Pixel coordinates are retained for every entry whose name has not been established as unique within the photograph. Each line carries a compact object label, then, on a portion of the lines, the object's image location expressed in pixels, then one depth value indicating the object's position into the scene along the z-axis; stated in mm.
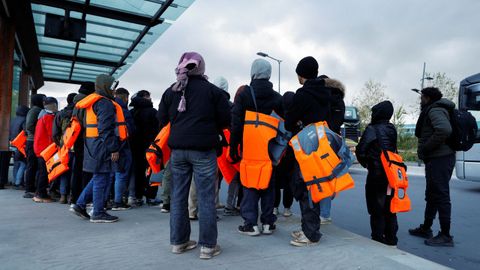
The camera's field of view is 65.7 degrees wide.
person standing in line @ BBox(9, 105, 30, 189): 7453
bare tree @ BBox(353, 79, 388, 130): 33781
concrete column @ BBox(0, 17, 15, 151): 9109
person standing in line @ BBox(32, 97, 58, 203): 6156
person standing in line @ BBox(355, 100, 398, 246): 4281
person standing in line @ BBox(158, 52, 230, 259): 3430
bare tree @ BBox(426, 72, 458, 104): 29438
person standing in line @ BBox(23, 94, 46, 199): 6586
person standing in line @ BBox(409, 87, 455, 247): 4715
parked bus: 9289
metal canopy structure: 8547
